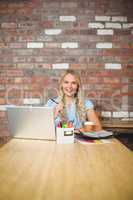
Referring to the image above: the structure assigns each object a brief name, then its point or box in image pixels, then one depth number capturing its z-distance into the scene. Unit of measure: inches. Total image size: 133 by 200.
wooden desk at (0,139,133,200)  37.2
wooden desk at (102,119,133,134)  130.3
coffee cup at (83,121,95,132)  86.0
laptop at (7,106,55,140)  74.7
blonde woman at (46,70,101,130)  111.9
